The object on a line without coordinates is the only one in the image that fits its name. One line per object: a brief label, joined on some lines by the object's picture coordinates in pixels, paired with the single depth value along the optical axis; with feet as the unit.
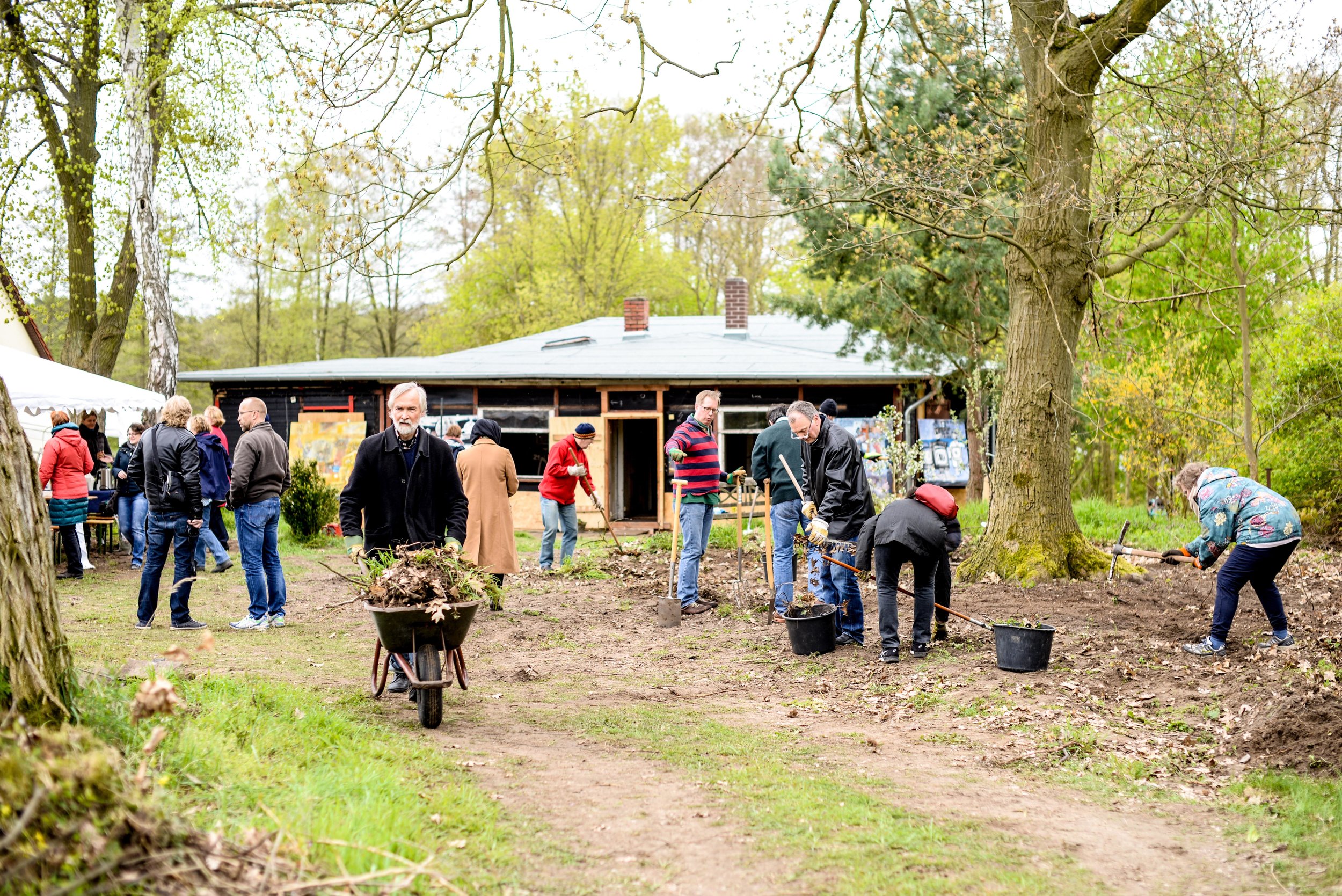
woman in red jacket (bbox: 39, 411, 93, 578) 39.47
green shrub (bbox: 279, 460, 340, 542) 52.03
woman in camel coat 32.99
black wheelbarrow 18.61
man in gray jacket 28.50
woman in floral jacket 23.70
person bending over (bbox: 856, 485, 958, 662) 24.44
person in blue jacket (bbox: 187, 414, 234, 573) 33.32
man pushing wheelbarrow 20.83
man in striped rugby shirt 32.89
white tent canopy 42.22
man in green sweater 30.96
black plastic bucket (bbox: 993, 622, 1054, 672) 23.35
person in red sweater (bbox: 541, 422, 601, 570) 40.45
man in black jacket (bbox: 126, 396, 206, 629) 28.43
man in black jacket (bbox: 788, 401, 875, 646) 26.68
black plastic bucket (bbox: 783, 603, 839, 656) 26.66
